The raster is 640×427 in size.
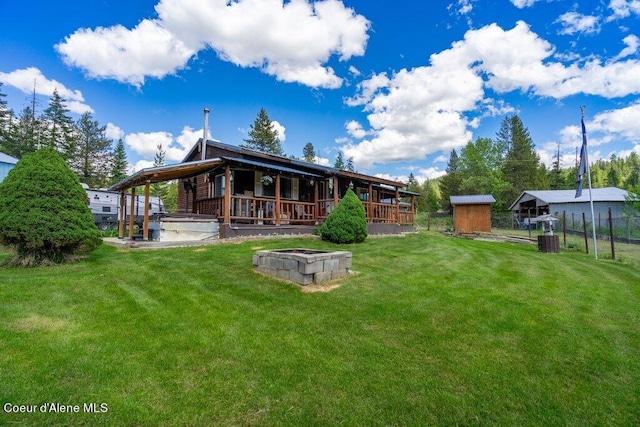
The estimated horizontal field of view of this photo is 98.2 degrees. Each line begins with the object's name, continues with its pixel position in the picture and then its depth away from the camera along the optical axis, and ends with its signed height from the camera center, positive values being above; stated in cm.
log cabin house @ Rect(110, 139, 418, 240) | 1016 +162
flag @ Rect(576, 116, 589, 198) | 1129 +243
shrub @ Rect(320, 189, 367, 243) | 1041 -4
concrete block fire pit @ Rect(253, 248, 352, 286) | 510 -84
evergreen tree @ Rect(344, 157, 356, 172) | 7419 +1555
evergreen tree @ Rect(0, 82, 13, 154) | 3152 +1273
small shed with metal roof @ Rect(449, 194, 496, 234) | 2027 +51
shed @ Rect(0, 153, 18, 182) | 1816 +420
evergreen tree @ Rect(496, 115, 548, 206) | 4147 +911
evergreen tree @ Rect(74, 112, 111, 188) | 3612 +975
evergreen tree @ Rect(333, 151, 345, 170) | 6750 +1503
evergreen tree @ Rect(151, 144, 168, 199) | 4688 +1137
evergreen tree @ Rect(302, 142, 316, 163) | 6275 +1602
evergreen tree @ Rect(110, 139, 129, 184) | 3831 +873
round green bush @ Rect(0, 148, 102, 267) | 571 +28
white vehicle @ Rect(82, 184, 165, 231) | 1992 +134
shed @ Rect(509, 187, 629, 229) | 2464 +156
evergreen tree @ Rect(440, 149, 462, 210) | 4828 +620
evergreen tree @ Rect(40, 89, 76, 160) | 3406 +1239
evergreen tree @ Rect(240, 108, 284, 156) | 4200 +1350
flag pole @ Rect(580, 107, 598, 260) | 1121 +333
